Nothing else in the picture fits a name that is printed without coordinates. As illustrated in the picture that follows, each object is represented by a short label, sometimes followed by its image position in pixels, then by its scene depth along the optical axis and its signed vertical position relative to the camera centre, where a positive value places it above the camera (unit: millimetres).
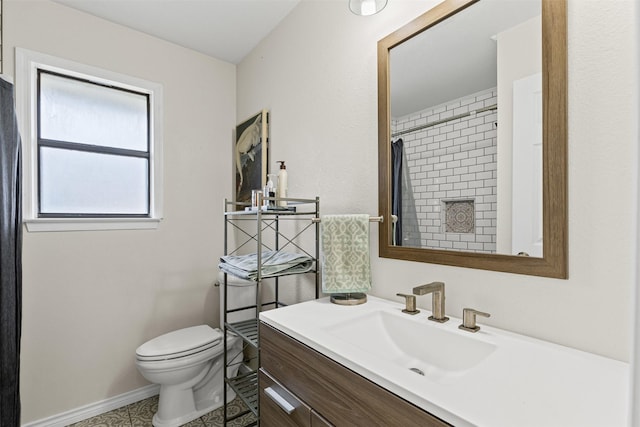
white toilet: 1767 -909
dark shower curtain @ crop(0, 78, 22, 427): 1312 -228
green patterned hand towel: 1322 -189
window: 1831 +446
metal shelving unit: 1595 -220
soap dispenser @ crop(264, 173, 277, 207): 1729 +123
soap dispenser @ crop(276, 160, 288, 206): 1782 +184
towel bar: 1329 -26
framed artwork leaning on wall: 2172 +436
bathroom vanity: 603 -379
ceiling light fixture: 1253 +838
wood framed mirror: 871 +193
